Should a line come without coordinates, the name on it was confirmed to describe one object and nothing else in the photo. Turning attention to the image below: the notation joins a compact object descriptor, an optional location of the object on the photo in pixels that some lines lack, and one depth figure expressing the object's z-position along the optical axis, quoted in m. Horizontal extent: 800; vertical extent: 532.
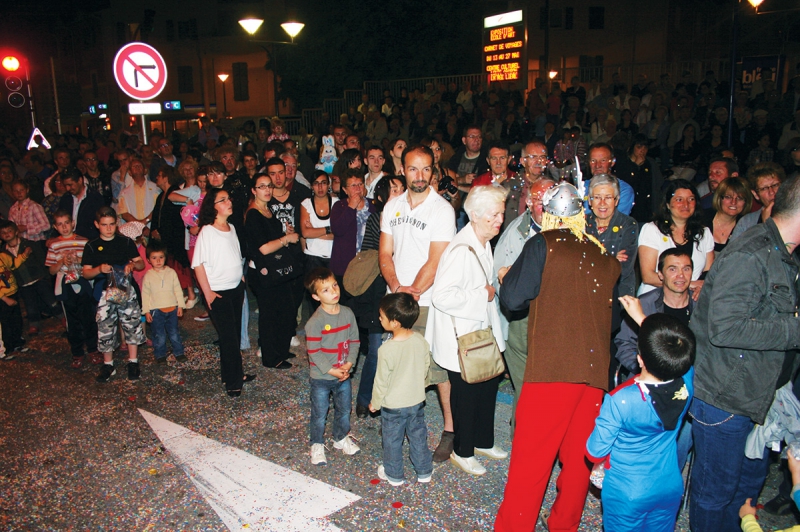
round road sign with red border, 7.53
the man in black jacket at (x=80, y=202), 7.18
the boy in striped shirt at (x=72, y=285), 6.41
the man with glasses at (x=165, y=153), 11.05
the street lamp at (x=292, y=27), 15.99
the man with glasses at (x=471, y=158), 7.15
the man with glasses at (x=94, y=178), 9.20
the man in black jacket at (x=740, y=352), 2.90
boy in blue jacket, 2.83
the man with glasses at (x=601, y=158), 5.34
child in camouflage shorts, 6.14
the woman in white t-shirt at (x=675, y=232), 4.54
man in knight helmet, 3.18
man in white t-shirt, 4.43
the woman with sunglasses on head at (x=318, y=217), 6.30
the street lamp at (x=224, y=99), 38.66
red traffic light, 17.83
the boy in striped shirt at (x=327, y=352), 4.40
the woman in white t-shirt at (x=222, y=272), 5.48
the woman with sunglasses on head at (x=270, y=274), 5.80
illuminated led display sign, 18.67
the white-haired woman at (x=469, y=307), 3.87
